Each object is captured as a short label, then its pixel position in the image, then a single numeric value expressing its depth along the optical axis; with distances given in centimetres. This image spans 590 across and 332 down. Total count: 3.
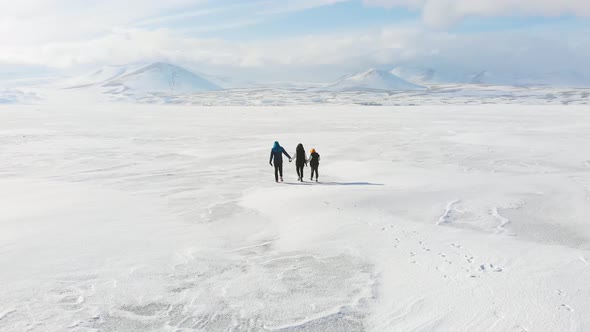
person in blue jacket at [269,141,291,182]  1438
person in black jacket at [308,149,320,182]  1444
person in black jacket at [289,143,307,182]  1456
